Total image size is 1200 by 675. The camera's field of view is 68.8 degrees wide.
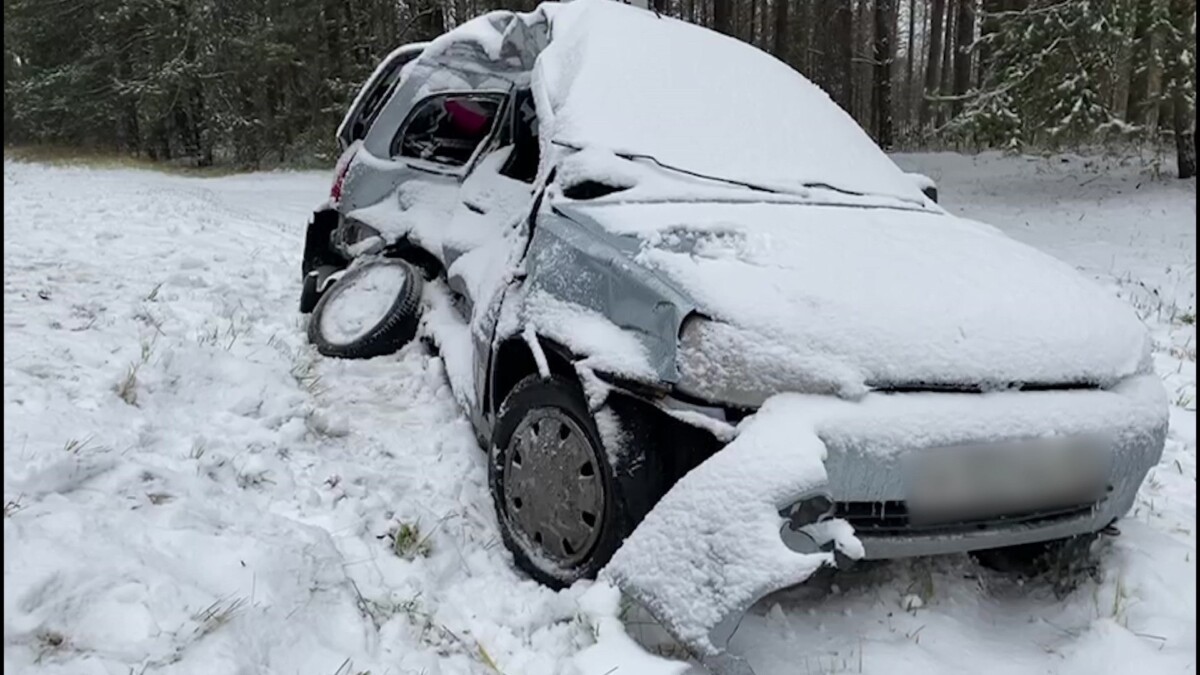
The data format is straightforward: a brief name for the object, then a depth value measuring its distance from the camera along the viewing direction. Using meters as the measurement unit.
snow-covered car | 2.11
